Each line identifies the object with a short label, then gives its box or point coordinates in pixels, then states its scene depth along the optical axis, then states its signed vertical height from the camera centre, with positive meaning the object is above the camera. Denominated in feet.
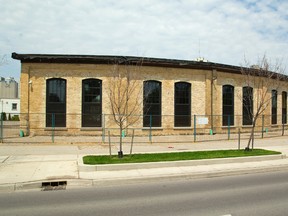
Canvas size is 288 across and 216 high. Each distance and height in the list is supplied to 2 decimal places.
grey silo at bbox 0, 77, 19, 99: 224.94 +17.58
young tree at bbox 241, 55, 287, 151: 86.99 +7.28
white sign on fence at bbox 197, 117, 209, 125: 65.21 -1.88
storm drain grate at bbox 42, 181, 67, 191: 27.17 -7.48
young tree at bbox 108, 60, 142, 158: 73.61 +7.93
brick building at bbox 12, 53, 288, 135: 71.61 +5.25
